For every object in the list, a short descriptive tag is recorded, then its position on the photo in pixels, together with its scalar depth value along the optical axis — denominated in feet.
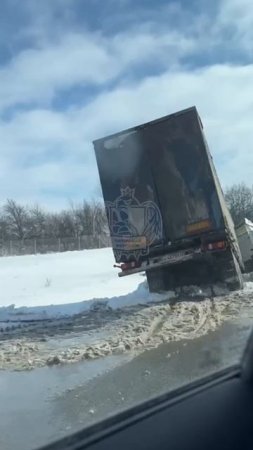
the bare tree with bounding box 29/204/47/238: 365.81
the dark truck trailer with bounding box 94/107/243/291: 44.70
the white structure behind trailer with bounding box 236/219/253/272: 53.93
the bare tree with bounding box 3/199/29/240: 361.51
